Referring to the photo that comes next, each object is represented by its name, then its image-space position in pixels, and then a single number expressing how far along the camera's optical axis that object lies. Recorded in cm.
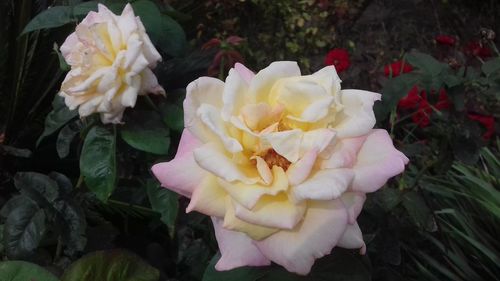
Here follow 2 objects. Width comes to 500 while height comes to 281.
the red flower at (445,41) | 181
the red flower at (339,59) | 218
